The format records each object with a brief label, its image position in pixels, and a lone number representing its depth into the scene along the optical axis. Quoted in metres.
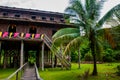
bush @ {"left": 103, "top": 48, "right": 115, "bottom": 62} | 17.51
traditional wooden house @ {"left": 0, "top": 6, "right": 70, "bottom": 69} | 10.27
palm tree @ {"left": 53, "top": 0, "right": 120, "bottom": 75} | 8.02
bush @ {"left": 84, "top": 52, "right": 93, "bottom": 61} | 18.67
